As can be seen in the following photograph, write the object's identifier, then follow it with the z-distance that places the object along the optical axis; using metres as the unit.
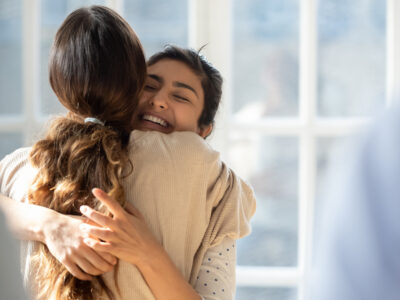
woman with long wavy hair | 1.86
